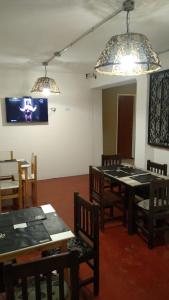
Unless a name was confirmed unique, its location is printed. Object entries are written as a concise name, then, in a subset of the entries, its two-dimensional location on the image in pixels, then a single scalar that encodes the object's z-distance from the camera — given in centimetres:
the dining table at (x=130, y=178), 317
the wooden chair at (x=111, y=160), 439
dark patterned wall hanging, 396
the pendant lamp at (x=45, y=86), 384
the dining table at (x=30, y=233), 168
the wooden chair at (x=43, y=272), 121
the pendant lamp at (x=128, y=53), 191
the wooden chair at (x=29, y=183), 413
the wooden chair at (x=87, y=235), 204
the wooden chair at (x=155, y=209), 276
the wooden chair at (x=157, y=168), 368
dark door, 752
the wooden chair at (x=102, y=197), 330
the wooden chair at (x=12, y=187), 388
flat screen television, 532
